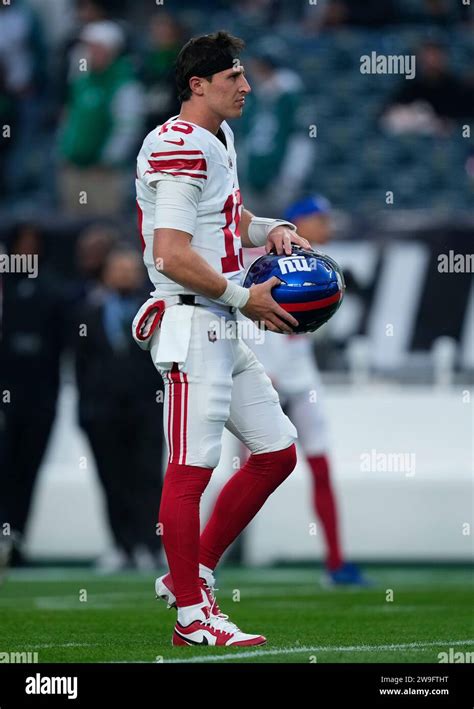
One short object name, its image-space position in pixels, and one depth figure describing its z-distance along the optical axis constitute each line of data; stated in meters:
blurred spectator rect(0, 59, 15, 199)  15.64
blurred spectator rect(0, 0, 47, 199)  15.99
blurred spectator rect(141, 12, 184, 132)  14.40
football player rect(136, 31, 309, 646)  5.94
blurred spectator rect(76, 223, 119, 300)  12.21
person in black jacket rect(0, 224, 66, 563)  12.02
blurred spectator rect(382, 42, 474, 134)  15.04
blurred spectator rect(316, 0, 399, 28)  16.30
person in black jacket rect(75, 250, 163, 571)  11.76
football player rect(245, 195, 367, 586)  9.93
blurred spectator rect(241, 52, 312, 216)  14.14
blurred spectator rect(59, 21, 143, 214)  14.51
